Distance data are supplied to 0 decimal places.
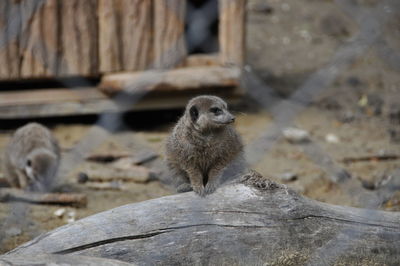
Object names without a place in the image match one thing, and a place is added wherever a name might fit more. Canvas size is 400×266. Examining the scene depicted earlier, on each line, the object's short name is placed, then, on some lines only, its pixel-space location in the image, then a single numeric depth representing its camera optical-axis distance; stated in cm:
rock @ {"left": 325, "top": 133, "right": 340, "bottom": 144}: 1260
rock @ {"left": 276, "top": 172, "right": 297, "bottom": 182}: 1080
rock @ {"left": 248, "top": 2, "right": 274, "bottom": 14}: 1775
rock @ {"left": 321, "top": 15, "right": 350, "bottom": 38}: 1706
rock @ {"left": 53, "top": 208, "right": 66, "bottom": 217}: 905
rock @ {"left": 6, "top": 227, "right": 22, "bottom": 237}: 810
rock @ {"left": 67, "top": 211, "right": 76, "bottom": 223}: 889
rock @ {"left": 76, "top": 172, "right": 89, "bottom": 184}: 1066
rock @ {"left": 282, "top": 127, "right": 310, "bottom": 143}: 1240
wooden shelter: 1166
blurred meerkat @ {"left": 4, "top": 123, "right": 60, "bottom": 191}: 1079
